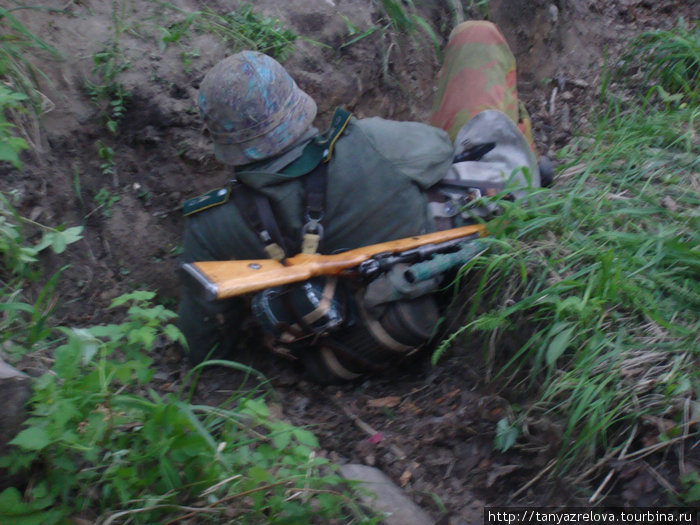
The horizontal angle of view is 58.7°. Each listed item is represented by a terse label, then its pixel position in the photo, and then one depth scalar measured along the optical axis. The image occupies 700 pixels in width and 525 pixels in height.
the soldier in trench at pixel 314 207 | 2.39
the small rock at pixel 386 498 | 1.84
